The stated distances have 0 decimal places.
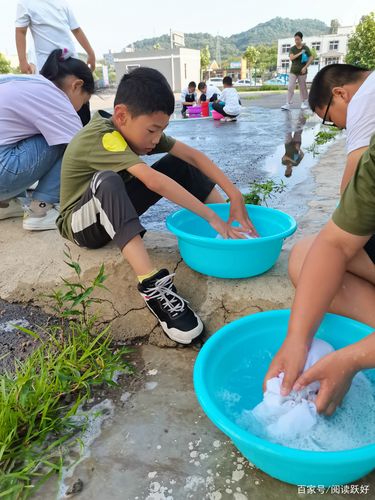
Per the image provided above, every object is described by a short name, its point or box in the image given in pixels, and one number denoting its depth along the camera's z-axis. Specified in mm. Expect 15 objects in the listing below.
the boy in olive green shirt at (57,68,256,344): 1580
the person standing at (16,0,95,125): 3027
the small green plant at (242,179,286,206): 2602
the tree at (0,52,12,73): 34531
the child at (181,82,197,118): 10477
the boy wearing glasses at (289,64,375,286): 1508
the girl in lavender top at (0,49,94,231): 2113
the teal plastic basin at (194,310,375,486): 818
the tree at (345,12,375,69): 22812
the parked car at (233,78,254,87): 50819
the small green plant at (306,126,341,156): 4780
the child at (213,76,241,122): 8258
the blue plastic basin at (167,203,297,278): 1612
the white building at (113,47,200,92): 36781
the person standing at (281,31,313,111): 8797
